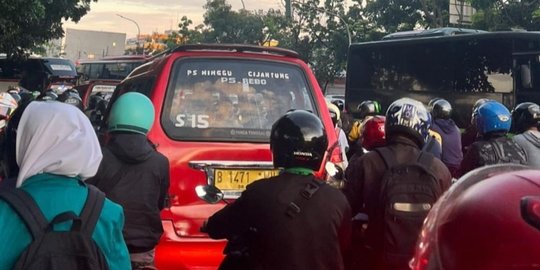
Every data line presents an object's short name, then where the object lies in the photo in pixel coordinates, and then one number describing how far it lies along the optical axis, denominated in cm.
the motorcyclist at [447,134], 814
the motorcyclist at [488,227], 159
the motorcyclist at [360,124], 898
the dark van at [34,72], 2864
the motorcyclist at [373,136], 515
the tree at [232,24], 4897
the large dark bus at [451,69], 1461
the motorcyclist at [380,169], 383
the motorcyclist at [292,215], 299
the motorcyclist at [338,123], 859
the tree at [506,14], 2994
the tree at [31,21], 1830
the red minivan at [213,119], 511
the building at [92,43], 8969
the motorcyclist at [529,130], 523
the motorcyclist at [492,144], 500
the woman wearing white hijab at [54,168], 241
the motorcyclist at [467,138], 909
